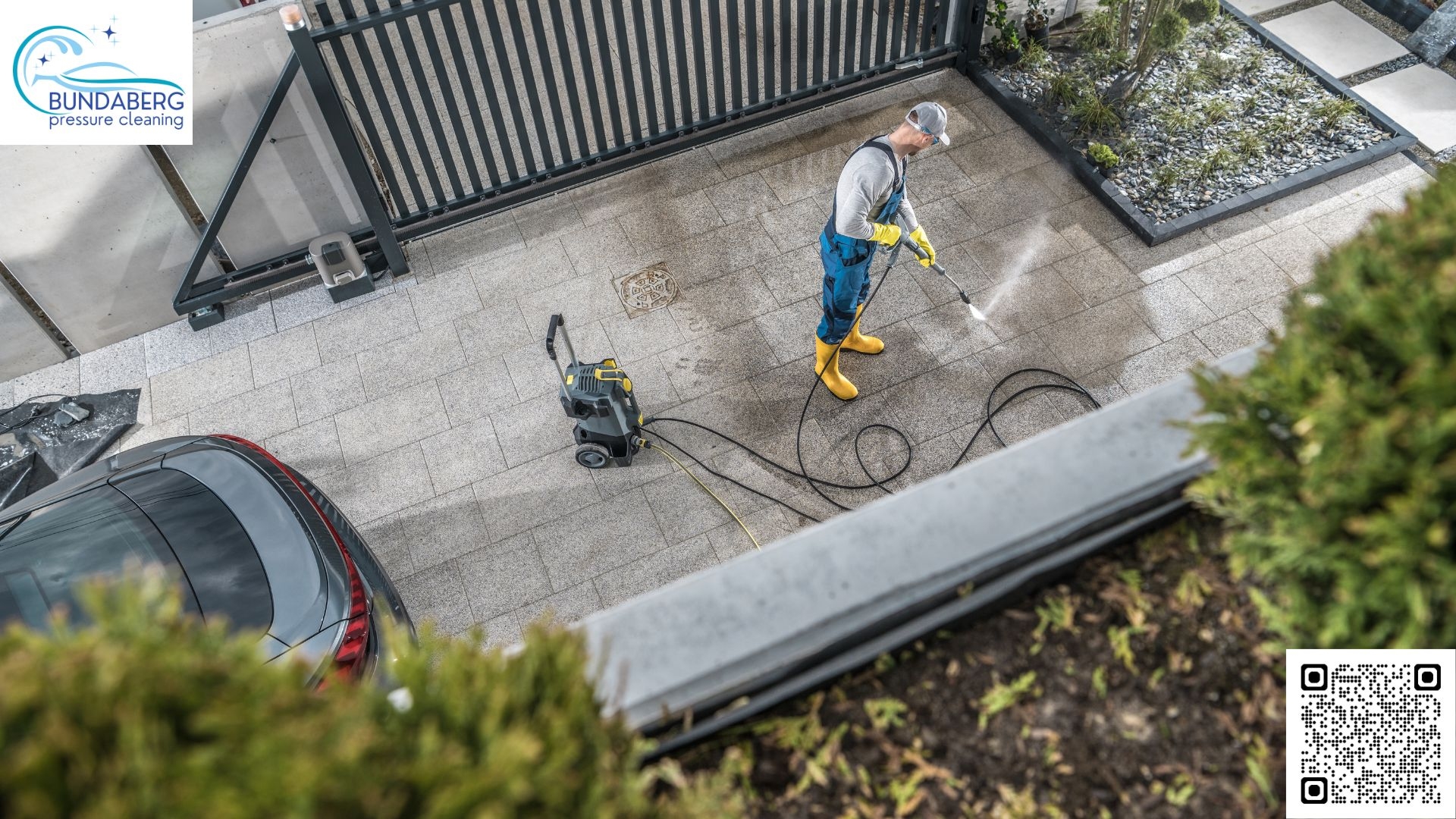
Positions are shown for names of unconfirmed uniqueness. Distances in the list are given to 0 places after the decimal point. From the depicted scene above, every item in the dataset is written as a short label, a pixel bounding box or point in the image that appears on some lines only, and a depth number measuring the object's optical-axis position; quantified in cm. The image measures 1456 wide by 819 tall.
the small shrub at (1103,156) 591
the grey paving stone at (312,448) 505
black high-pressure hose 482
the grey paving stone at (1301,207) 575
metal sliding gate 517
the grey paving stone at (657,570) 452
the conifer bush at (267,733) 108
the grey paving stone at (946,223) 582
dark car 360
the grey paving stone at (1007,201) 593
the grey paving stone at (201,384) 542
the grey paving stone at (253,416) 525
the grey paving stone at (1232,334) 514
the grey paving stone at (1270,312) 521
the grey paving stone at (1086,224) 576
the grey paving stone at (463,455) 497
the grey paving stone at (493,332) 548
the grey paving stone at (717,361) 525
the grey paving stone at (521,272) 575
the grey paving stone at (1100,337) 520
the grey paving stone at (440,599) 449
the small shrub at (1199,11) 606
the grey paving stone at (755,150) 635
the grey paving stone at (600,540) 461
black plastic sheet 513
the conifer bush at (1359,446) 137
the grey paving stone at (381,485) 488
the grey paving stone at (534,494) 480
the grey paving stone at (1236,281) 537
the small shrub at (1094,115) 614
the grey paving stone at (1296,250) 546
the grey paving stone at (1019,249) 564
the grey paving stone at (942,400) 501
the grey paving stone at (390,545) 466
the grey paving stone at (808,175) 614
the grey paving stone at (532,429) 504
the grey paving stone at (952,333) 529
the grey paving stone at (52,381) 560
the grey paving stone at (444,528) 471
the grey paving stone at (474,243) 596
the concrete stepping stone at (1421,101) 624
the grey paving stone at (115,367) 558
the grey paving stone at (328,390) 530
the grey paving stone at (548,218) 605
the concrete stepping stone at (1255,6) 719
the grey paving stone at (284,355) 550
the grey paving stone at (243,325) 569
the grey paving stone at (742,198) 607
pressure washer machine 447
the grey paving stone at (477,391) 523
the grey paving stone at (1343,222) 564
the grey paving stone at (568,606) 445
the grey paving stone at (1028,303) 537
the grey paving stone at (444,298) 568
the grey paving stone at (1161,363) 508
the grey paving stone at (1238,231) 565
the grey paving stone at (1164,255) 556
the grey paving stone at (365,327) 558
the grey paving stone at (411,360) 539
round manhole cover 561
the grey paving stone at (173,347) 565
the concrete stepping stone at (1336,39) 679
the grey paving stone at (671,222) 595
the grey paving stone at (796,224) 588
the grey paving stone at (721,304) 550
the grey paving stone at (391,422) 512
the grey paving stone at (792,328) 538
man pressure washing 447
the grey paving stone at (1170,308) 530
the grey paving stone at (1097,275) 550
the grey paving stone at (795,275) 562
